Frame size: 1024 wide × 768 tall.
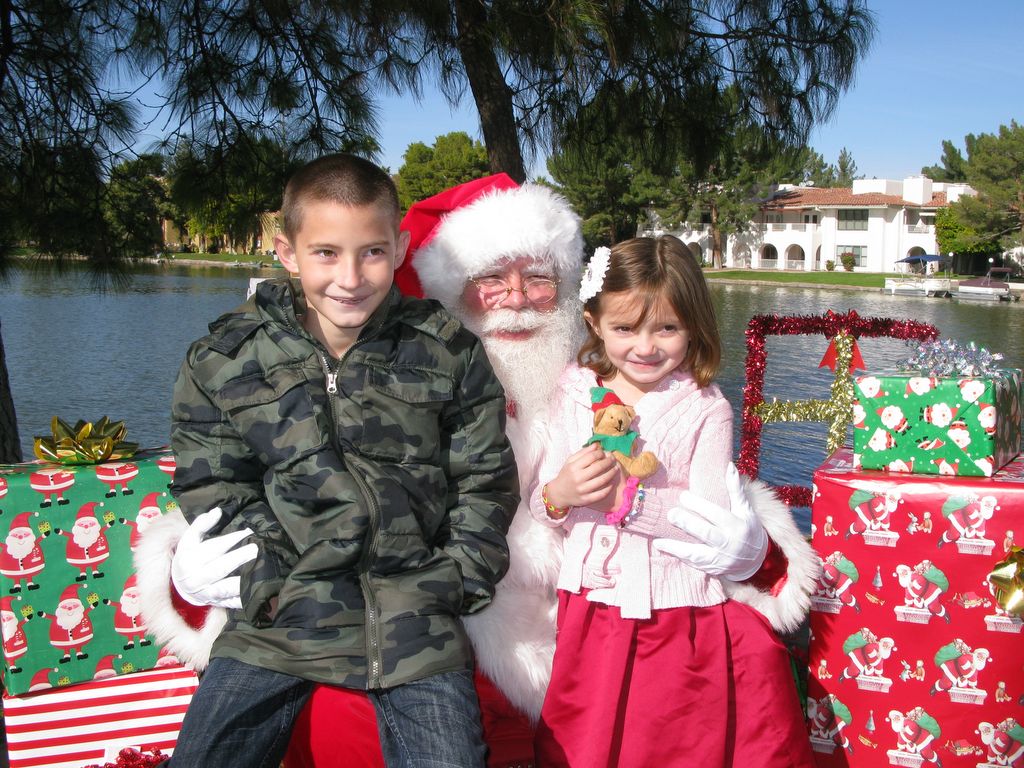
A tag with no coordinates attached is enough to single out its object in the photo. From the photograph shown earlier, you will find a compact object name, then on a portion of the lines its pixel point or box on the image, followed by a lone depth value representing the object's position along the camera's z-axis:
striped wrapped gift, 2.29
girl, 2.01
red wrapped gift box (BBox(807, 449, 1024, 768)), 2.16
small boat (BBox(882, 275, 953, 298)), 27.80
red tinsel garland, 2.94
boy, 1.79
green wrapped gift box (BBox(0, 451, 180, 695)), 2.21
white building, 43.94
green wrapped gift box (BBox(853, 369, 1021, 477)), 2.19
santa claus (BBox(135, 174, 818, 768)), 1.96
